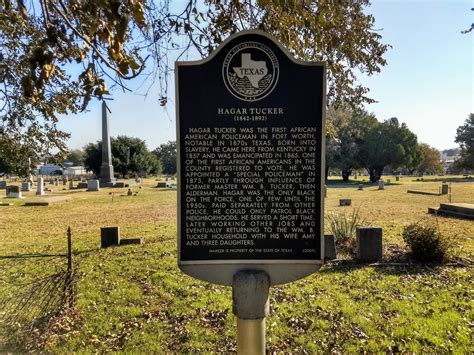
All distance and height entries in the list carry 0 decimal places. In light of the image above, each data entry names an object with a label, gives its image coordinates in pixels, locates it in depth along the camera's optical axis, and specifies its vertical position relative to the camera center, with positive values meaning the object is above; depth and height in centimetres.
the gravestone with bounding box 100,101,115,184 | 4062 +136
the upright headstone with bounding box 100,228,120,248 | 1002 -185
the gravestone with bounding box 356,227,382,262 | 812 -169
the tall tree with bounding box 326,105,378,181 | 5375 +293
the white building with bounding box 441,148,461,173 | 11086 +139
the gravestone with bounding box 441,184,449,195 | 2706 -167
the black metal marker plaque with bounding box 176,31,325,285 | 329 -1
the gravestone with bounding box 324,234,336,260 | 825 -175
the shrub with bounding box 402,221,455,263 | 790 -167
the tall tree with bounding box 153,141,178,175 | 11150 +376
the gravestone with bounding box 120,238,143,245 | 1037 -205
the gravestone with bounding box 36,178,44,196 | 2981 -160
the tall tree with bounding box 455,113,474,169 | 6250 +435
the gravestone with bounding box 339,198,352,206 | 2118 -199
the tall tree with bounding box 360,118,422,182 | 5269 +268
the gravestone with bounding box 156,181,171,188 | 4080 -187
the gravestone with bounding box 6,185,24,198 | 2855 -188
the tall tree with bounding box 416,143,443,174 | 8956 +170
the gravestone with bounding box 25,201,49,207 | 2230 -218
